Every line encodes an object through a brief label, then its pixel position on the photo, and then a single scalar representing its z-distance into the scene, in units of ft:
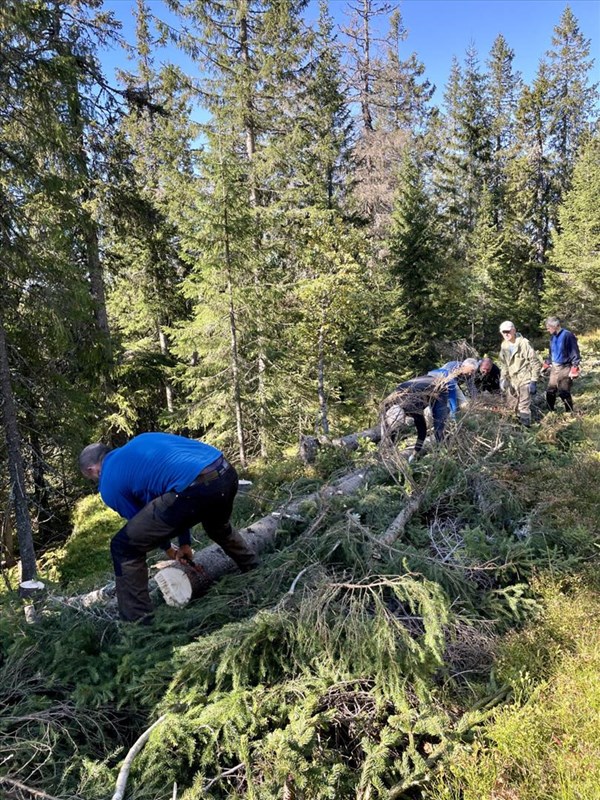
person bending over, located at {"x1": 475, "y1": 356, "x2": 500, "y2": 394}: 26.78
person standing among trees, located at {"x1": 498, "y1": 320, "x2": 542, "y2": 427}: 24.49
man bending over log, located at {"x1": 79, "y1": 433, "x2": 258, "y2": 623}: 11.46
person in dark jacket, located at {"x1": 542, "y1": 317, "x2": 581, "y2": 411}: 26.11
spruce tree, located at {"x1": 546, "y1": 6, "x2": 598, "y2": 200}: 99.30
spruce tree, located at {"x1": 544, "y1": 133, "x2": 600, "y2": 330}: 80.28
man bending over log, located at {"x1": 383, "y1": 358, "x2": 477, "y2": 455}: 21.09
